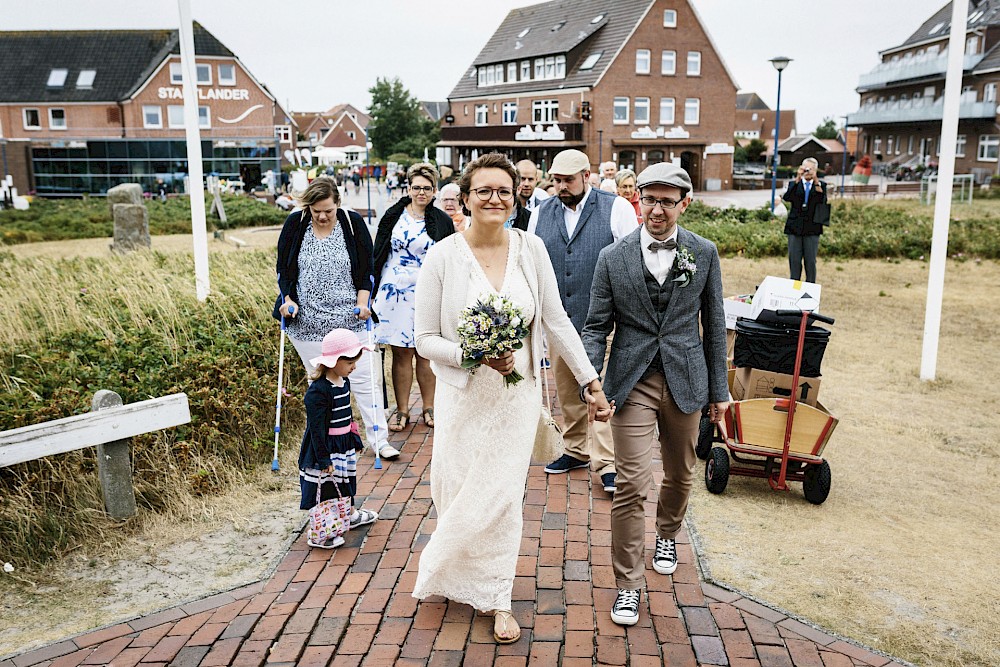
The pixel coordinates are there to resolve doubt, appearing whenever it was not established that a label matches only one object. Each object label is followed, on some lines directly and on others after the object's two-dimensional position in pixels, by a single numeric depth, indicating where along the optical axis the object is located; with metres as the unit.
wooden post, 4.94
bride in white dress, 3.68
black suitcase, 5.46
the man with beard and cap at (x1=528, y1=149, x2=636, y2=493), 5.41
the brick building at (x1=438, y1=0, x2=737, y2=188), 46.81
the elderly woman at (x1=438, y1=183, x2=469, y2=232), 7.02
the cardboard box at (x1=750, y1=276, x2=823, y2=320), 5.66
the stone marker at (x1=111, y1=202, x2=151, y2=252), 16.31
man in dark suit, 10.70
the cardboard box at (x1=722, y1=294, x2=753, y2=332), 6.62
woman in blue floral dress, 6.31
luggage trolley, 5.32
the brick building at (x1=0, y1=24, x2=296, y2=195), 44.50
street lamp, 25.28
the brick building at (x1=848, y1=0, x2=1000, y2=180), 50.28
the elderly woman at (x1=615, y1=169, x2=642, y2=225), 8.33
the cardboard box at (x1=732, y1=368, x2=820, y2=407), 5.46
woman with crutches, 5.61
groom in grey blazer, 3.87
